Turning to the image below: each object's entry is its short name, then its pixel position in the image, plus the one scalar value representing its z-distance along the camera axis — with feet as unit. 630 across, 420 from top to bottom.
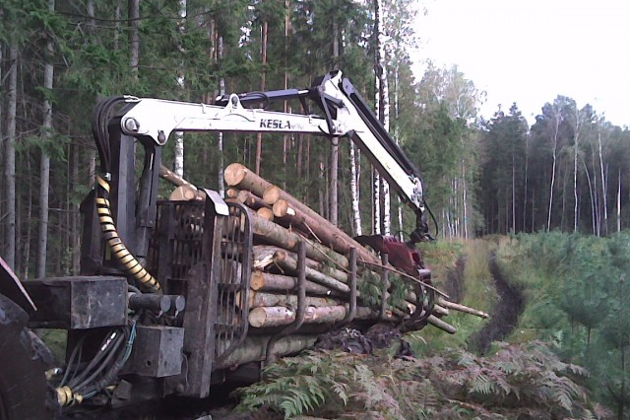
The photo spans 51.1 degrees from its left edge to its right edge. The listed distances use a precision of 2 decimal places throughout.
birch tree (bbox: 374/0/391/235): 63.98
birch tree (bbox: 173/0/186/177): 44.65
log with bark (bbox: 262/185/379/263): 23.90
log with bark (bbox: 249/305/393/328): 19.22
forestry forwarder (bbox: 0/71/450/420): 11.75
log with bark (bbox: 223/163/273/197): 23.45
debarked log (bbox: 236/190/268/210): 23.93
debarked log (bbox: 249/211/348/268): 20.61
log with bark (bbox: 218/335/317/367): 19.44
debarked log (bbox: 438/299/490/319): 32.71
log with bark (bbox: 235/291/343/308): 19.48
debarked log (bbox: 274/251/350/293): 21.30
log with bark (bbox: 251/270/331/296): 19.54
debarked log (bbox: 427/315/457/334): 32.17
